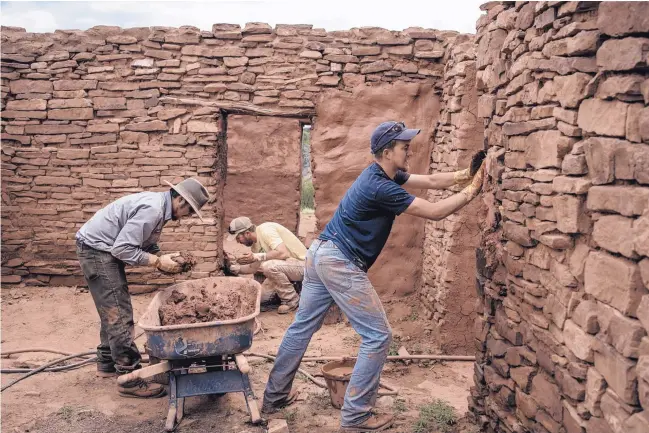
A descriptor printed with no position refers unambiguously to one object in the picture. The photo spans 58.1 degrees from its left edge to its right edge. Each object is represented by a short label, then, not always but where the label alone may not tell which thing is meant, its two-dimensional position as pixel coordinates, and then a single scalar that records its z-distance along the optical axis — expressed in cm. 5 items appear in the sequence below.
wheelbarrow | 407
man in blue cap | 382
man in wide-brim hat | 473
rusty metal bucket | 448
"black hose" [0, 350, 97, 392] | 487
